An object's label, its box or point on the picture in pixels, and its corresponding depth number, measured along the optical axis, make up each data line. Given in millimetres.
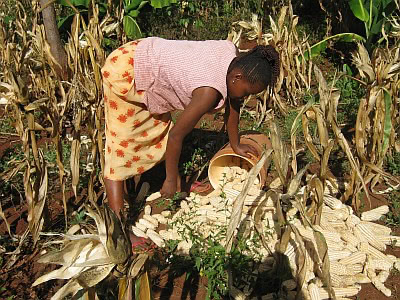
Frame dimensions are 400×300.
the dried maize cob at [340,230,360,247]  2869
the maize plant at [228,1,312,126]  4391
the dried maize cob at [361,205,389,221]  3068
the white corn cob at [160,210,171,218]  3188
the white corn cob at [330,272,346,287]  2586
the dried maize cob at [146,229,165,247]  2918
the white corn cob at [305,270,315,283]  2555
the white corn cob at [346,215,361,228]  2969
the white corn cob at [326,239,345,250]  2776
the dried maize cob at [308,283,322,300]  2445
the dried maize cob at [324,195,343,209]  3049
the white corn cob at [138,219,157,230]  3082
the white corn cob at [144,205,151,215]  3229
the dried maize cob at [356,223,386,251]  2852
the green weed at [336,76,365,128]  4315
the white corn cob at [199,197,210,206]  3270
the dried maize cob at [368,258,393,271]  2697
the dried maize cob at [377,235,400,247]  2885
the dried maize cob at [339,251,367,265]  2730
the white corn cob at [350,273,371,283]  2641
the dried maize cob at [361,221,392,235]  2951
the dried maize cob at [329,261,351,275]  2643
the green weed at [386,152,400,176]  3514
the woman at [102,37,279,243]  2592
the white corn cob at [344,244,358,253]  2818
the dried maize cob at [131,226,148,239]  3006
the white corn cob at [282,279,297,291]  2492
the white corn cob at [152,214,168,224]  3158
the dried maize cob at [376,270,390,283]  2625
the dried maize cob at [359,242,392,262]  2760
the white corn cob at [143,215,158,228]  3125
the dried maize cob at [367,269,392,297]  2545
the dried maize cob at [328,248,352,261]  2734
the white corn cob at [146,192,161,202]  3383
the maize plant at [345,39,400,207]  2857
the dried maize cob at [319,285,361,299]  2506
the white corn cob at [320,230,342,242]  2818
